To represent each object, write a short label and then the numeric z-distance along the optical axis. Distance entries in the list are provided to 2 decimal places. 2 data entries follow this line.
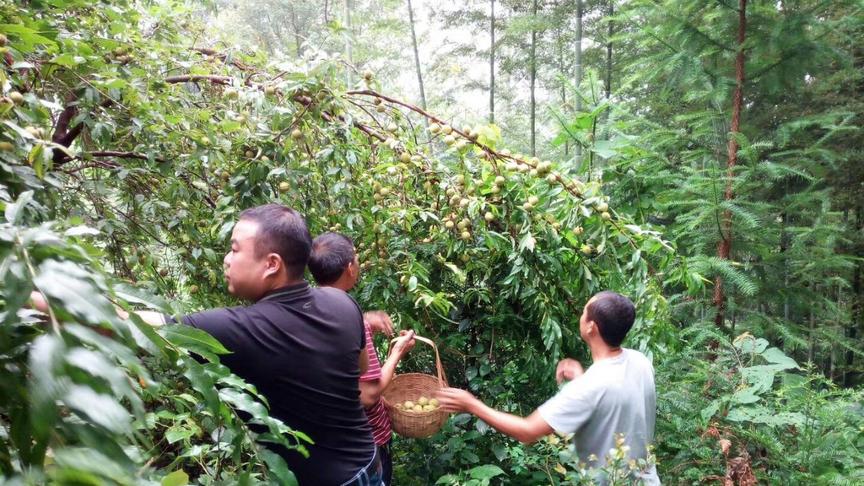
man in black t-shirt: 1.31
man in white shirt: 1.74
